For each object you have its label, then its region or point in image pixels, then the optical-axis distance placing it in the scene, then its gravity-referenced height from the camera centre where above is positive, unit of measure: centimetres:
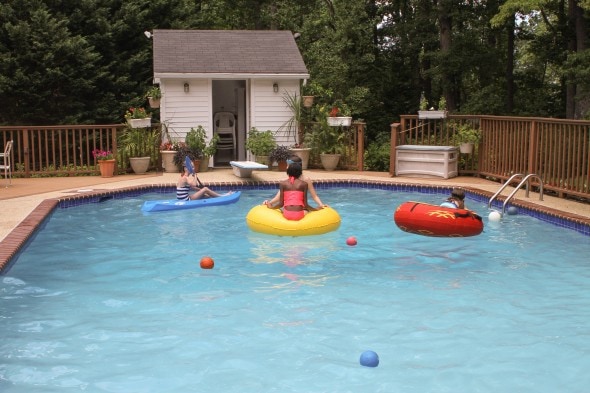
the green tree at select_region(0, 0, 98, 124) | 1992 +178
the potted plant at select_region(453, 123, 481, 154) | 1548 -17
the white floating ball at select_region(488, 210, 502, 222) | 1118 -134
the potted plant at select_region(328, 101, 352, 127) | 1655 +27
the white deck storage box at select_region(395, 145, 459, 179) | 1538 -66
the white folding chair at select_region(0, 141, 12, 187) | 1352 -48
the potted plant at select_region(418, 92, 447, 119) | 1570 +37
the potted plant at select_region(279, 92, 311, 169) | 1747 +19
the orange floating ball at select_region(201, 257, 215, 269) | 866 -160
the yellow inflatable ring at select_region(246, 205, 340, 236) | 981 -127
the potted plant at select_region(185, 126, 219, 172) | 1647 -32
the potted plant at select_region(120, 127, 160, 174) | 1630 -36
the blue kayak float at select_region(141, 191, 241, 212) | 1196 -124
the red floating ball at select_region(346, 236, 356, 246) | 985 -151
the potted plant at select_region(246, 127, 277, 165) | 1691 -33
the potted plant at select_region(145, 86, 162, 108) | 1647 +76
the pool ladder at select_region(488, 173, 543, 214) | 1117 -103
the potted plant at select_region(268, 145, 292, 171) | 1680 -60
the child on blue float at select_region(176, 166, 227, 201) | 1215 -100
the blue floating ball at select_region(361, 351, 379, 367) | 560 -178
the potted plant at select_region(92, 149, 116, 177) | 1574 -69
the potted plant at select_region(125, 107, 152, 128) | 1603 +24
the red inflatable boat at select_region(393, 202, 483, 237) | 916 -116
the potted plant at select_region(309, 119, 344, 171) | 1691 -31
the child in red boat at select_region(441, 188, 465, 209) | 955 -93
